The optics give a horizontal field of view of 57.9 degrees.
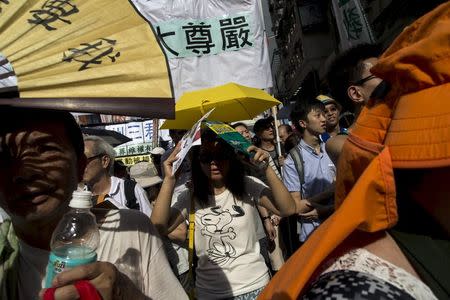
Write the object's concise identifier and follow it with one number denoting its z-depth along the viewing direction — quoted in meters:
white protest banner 4.45
